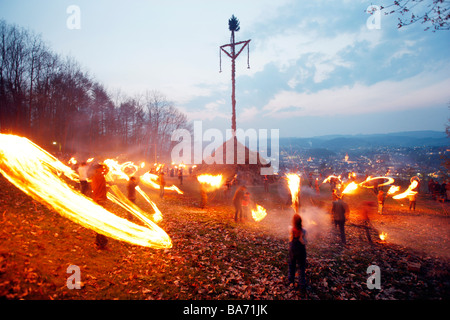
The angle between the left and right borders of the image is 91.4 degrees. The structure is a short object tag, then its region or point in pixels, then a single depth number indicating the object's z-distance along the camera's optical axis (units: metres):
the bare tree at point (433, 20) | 6.11
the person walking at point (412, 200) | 17.56
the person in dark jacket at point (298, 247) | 6.86
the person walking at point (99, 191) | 8.02
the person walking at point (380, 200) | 16.20
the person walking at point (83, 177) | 12.17
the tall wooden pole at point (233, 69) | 26.53
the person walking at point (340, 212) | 10.56
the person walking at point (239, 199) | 13.78
